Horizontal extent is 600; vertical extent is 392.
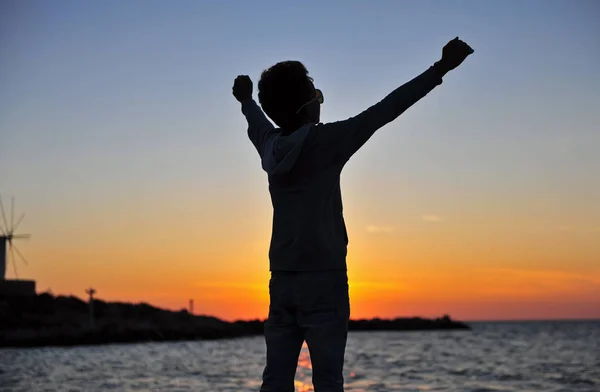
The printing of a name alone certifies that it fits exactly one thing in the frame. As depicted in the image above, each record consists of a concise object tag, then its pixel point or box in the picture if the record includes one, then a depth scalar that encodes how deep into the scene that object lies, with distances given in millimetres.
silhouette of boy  3064
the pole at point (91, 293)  47188
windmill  64250
